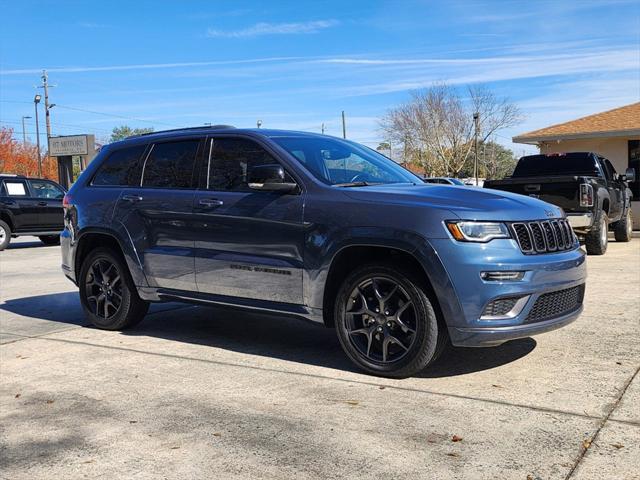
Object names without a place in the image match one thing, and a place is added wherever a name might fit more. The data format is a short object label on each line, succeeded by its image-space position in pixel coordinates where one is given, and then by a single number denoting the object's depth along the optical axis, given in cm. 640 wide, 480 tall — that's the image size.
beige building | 1867
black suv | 1702
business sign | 3872
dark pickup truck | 1135
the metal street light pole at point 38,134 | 5616
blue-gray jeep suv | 444
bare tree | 5162
